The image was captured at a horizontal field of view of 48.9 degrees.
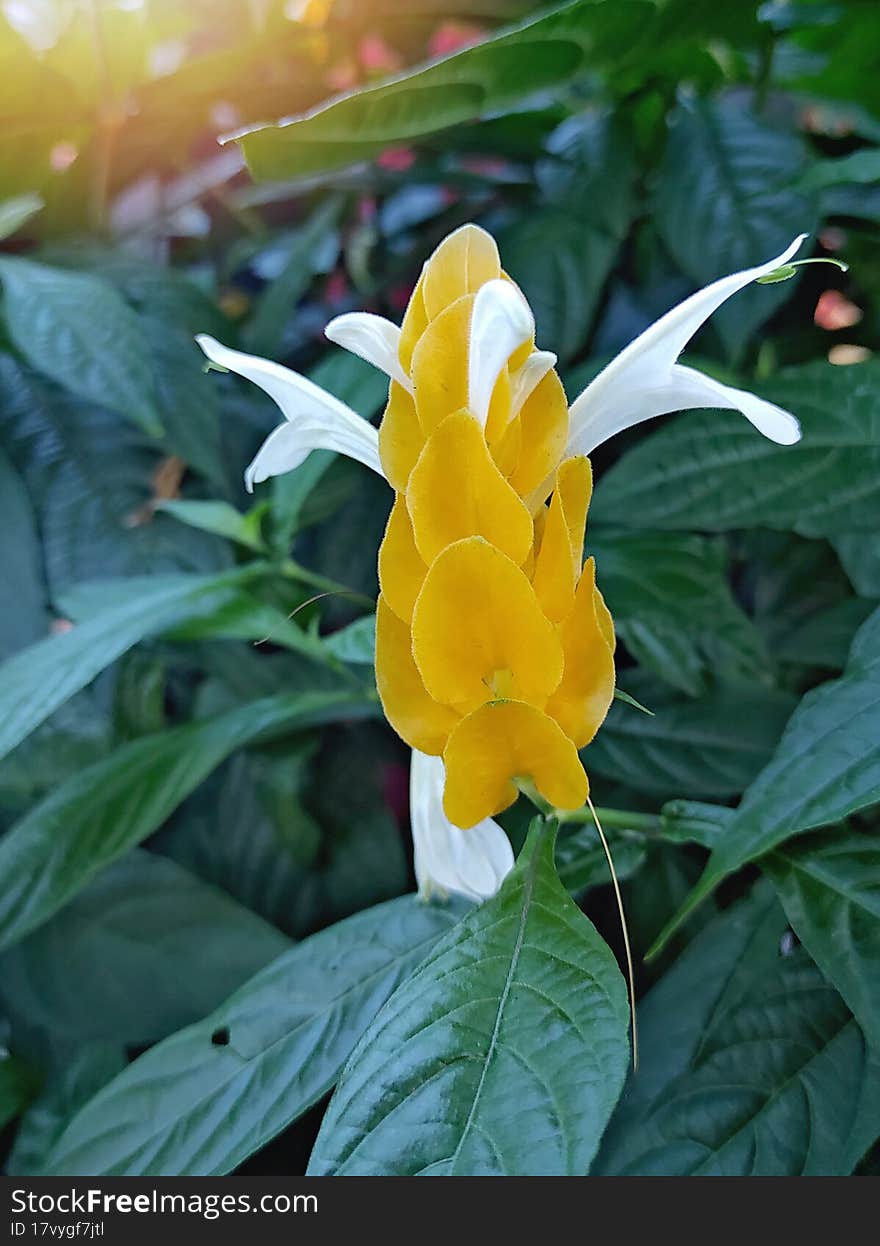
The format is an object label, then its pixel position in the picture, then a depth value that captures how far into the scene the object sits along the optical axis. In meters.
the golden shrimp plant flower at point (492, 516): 0.27
